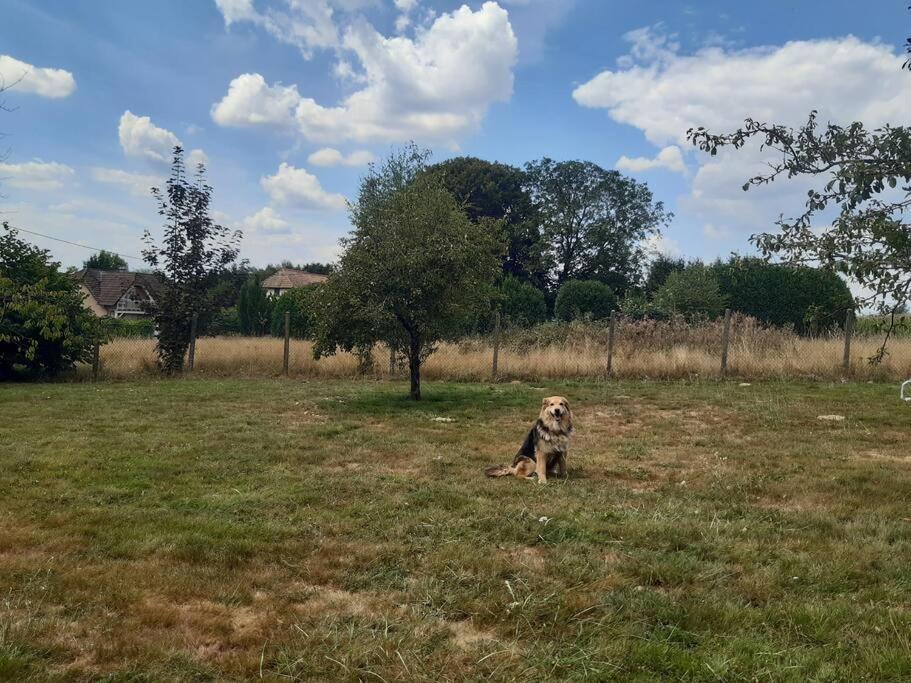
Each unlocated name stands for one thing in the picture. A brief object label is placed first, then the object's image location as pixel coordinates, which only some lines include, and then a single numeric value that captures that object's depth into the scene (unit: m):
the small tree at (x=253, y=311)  32.94
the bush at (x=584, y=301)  26.73
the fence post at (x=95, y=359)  14.52
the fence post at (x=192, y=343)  15.53
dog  5.53
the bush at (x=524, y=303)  27.20
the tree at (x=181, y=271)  15.49
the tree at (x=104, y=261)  57.91
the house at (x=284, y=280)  58.00
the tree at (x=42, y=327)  13.40
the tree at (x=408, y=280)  10.09
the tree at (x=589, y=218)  42.38
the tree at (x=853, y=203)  2.92
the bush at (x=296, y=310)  10.45
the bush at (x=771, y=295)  21.41
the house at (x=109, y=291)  43.53
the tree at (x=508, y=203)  40.78
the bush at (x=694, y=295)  22.86
